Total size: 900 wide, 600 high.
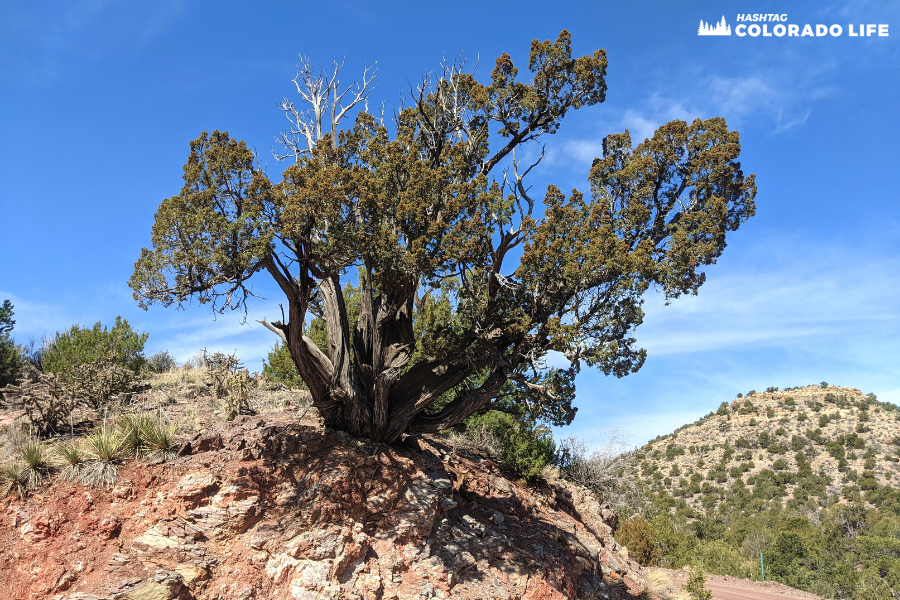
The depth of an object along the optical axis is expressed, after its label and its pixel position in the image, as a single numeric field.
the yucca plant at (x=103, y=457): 9.69
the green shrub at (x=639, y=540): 19.56
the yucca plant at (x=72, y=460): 9.77
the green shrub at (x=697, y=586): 14.15
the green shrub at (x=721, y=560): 23.22
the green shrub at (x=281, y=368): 20.06
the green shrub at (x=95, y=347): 16.52
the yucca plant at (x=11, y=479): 9.45
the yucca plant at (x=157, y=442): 10.29
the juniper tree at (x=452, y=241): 9.72
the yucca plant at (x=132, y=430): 10.34
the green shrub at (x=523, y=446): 15.52
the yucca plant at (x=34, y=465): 9.62
